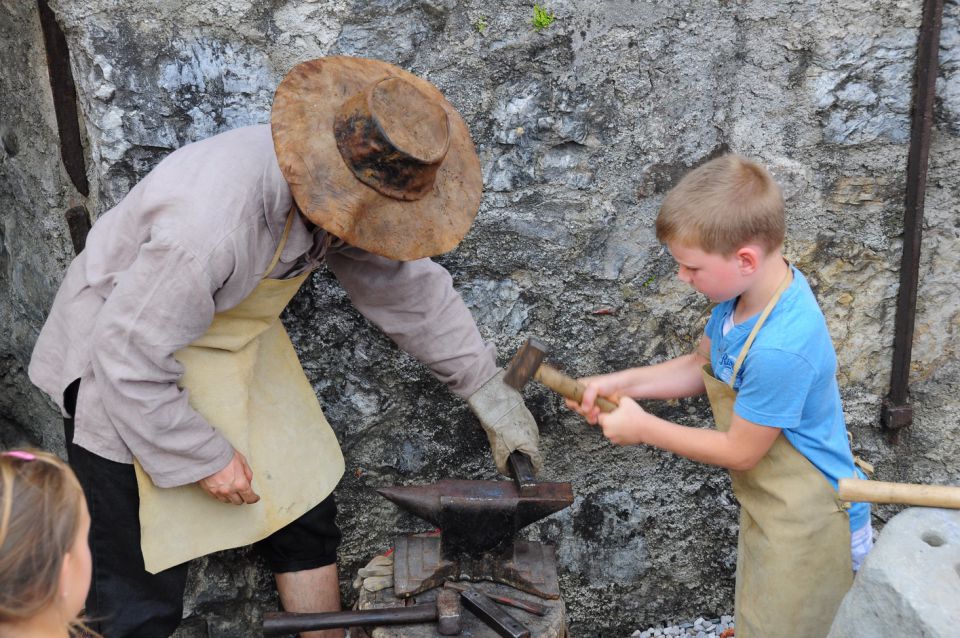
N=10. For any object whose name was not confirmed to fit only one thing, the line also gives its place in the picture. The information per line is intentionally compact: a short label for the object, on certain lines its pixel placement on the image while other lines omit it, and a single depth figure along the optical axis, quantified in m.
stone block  1.79
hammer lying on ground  2.40
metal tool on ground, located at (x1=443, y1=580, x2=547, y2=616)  2.49
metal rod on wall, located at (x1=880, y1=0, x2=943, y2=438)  2.83
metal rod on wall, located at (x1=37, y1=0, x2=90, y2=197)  2.71
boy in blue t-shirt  2.13
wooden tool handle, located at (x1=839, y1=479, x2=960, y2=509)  2.07
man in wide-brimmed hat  2.12
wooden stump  2.42
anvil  2.53
